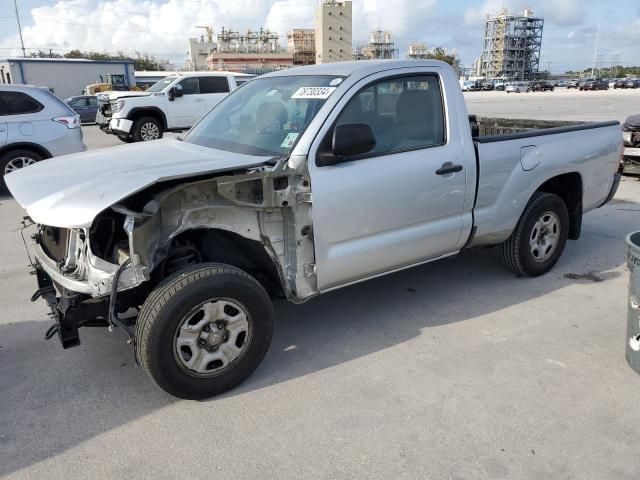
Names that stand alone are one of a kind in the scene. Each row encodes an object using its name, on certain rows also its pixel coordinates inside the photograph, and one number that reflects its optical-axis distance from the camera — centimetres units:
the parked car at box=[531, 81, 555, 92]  7312
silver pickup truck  299
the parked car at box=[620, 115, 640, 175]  937
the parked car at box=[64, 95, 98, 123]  2597
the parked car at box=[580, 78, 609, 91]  6844
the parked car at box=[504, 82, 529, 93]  6988
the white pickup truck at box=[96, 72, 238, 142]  1577
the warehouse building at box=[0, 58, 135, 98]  4334
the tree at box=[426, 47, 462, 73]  13381
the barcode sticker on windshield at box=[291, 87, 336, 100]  363
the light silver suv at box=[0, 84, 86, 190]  895
